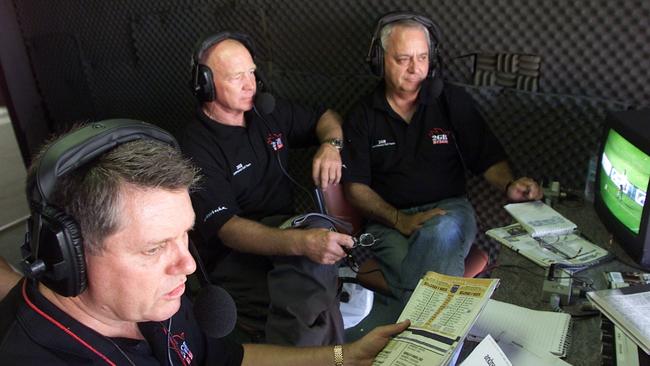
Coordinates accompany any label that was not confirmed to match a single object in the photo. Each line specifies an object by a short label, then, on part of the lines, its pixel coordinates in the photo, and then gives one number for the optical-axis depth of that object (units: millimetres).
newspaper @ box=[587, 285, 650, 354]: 1055
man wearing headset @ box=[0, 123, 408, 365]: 858
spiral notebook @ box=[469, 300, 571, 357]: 1162
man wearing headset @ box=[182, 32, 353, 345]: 1701
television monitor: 1386
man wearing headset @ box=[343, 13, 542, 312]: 2094
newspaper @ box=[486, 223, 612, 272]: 1475
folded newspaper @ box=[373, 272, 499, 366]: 1038
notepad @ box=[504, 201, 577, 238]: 1608
